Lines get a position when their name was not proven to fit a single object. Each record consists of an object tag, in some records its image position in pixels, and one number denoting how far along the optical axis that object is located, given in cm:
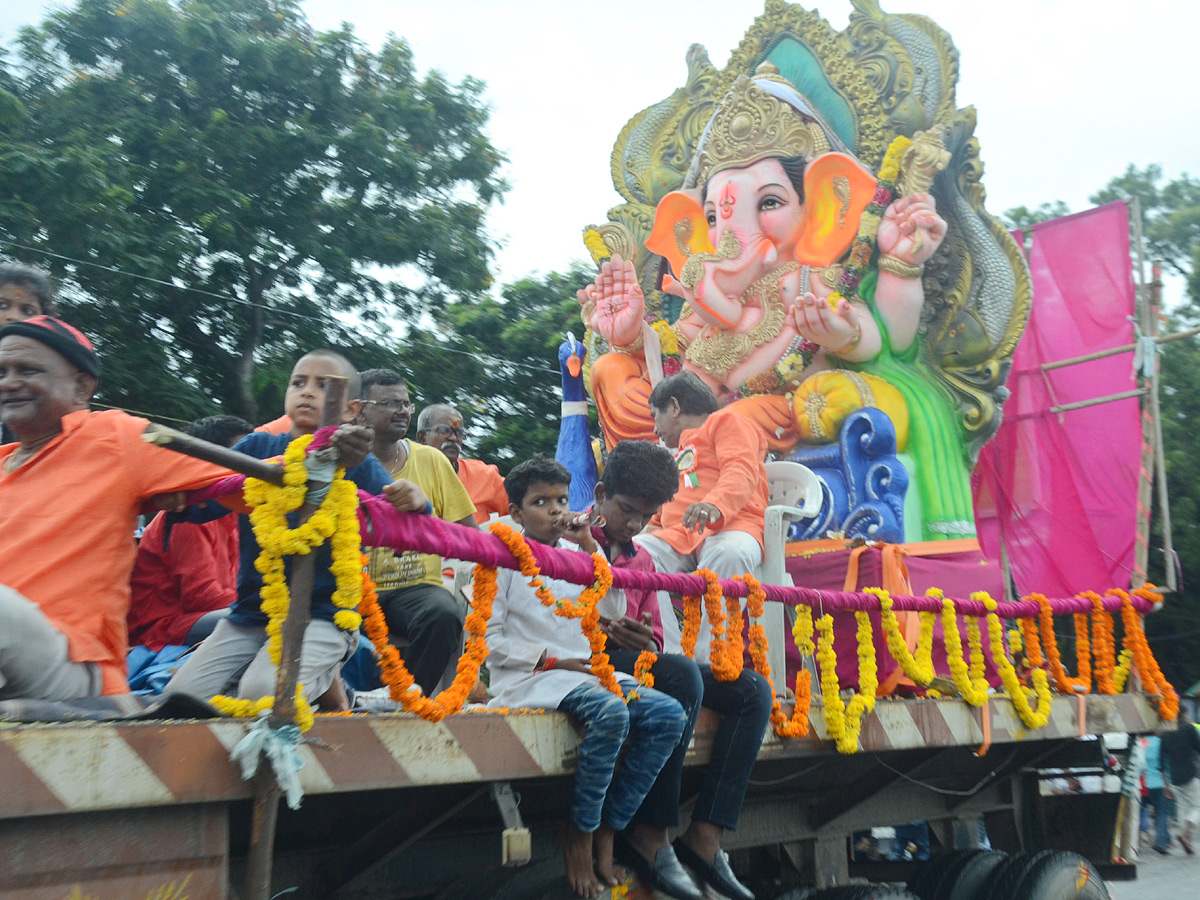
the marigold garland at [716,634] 342
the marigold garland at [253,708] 229
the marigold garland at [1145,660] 535
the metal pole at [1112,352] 775
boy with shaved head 276
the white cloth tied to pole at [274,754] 219
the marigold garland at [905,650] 420
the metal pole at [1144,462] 702
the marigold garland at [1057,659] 495
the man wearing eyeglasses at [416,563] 353
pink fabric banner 774
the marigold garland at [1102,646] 523
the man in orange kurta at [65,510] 238
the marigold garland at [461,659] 254
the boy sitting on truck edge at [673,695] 321
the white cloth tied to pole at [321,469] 233
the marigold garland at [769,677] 359
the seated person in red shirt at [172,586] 363
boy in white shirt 293
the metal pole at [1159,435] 694
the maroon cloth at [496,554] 258
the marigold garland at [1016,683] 457
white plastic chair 415
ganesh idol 758
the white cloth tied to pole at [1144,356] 760
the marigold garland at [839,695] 387
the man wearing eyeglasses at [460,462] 537
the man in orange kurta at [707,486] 485
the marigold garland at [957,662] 434
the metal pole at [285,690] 221
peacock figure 888
